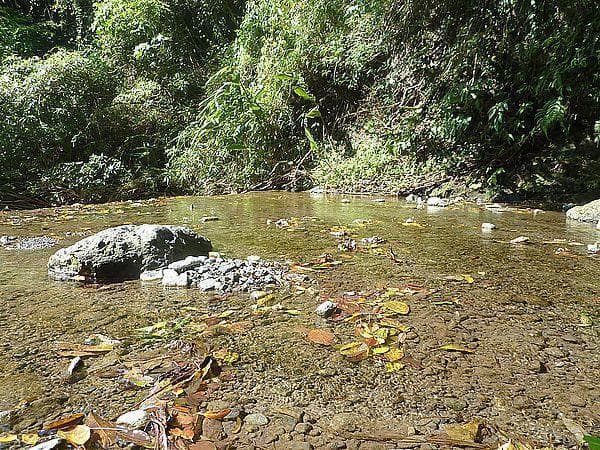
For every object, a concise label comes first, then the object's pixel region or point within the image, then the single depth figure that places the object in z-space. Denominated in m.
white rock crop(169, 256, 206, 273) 1.95
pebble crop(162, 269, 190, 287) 1.83
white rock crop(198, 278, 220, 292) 1.77
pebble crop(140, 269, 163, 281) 1.93
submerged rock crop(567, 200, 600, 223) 3.41
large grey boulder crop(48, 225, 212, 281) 1.94
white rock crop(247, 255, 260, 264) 2.09
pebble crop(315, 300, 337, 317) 1.49
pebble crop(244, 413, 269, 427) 0.92
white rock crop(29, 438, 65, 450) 0.81
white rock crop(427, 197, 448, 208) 4.48
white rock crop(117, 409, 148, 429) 0.90
